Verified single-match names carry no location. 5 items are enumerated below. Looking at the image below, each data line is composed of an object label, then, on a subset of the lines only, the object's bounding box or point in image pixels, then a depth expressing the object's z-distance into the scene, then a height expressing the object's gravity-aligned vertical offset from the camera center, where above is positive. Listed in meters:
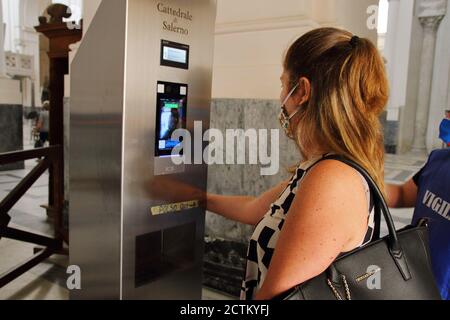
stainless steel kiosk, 1.74 -0.12
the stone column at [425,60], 11.75 +1.89
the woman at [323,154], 0.97 -0.09
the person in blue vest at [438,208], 1.21 -0.26
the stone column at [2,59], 6.98 +0.80
